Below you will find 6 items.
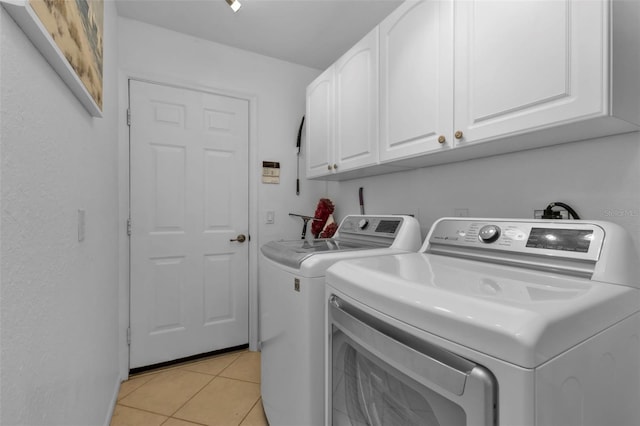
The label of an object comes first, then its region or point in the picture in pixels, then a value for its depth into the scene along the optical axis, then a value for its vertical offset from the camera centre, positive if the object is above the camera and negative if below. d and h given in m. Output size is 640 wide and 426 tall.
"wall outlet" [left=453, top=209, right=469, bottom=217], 1.51 +0.00
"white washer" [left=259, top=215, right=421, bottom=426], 1.13 -0.41
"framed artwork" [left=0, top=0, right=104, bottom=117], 0.62 +0.48
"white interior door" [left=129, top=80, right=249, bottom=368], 2.17 -0.09
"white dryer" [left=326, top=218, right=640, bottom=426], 0.51 -0.25
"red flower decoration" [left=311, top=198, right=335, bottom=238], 2.48 -0.02
